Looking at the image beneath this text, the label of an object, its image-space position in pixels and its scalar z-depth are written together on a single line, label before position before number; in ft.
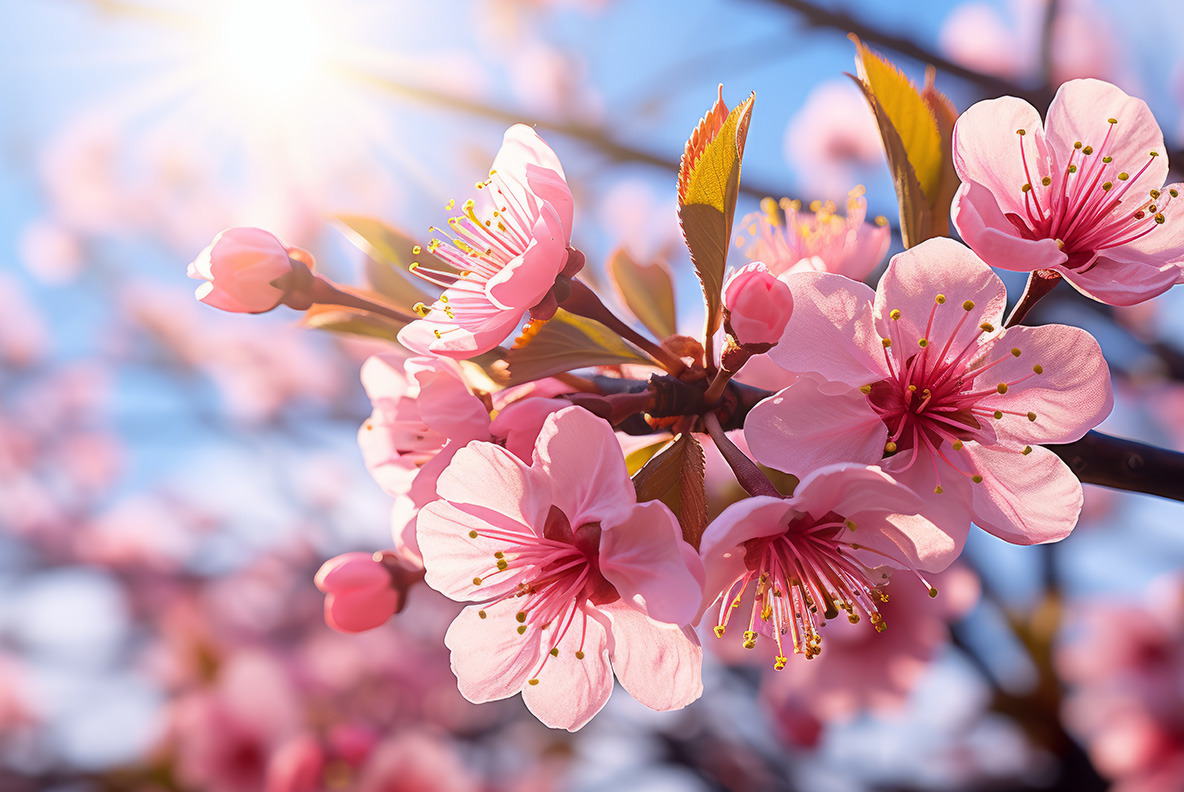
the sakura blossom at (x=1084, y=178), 0.78
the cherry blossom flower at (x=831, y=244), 0.85
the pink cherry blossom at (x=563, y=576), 0.75
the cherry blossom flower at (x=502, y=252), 0.76
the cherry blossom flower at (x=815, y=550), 0.74
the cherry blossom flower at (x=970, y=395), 0.76
